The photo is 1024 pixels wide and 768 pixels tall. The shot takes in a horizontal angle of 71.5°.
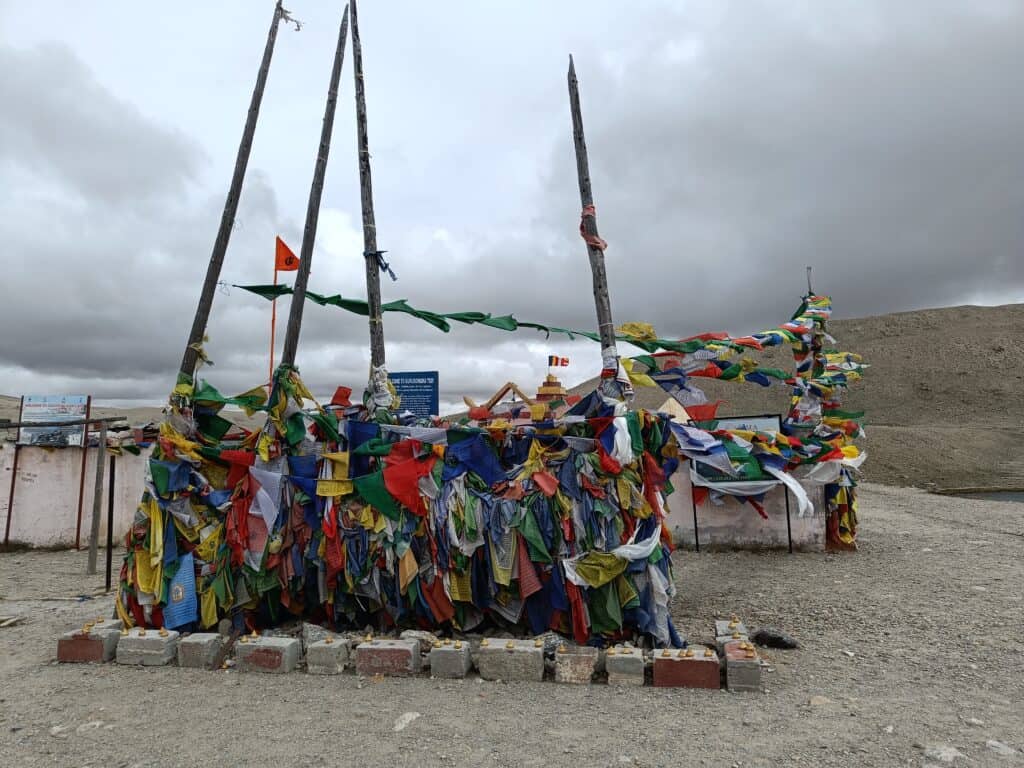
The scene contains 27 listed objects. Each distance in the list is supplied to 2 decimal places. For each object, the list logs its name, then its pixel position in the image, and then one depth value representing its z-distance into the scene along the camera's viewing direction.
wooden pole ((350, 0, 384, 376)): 7.60
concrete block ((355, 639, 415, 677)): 5.78
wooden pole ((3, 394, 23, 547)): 13.57
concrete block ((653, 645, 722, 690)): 5.37
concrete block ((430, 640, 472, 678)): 5.70
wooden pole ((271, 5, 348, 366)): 7.33
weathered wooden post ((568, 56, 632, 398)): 6.65
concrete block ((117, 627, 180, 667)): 6.14
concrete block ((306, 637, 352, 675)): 5.86
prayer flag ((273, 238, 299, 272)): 8.87
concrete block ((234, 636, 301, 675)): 5.94
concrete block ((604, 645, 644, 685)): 5.50
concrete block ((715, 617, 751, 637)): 6.18
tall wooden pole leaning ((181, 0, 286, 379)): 7.21
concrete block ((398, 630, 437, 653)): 6.14
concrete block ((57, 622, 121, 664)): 6.25
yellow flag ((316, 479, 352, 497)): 6.76
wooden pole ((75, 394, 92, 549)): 13.42
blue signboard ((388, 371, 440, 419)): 10.50
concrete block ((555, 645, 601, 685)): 5.57
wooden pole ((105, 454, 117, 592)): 8.48
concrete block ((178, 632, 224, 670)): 6.11
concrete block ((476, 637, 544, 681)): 5.66
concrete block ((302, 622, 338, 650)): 6.33
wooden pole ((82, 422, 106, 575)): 10.51
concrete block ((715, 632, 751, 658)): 5.74
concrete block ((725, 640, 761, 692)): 5.30
